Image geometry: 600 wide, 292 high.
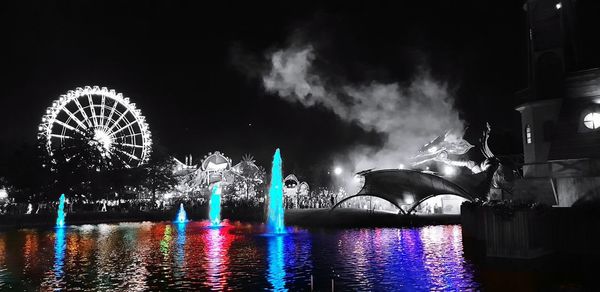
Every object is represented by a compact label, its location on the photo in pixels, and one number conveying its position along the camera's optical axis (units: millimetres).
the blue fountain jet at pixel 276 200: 38438
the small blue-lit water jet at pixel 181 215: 51853
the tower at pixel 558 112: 26094
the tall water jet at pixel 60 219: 46381
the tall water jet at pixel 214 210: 52156
